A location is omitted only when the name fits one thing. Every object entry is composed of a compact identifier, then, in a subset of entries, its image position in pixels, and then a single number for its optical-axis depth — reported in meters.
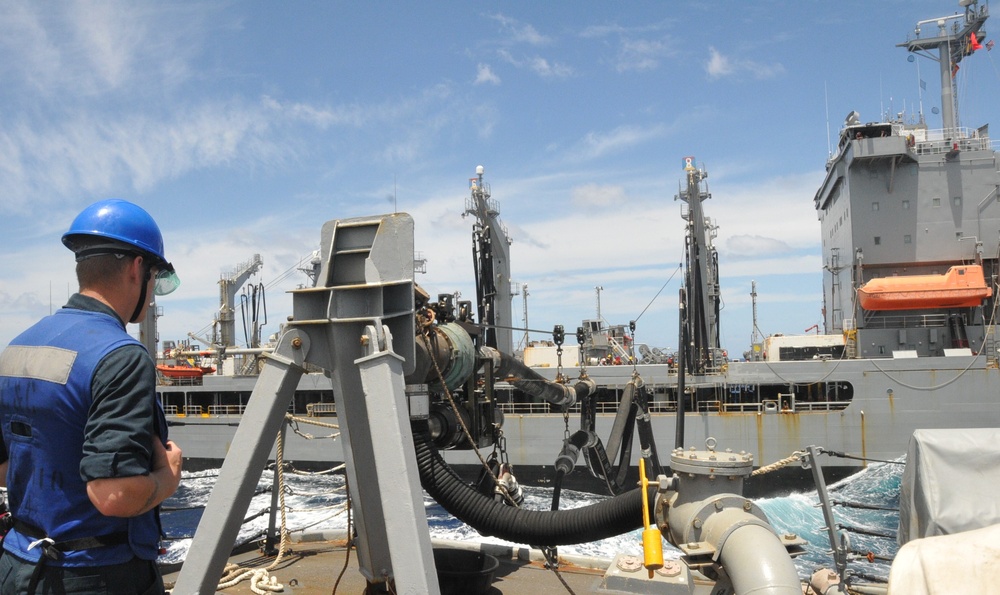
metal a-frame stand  2.46
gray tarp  3.49
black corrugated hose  3.83
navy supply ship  19.45
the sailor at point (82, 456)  1.67
